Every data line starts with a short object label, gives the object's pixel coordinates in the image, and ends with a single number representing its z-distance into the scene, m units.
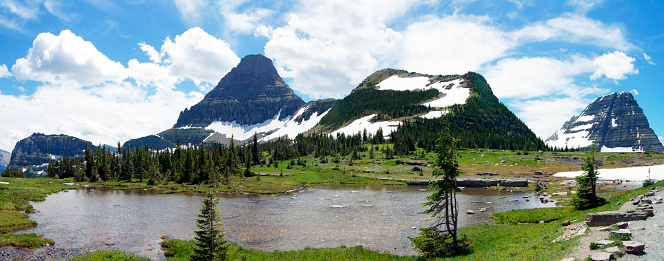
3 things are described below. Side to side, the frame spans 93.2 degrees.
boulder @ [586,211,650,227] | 22.66
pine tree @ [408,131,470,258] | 26.36
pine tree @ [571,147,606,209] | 38.12
